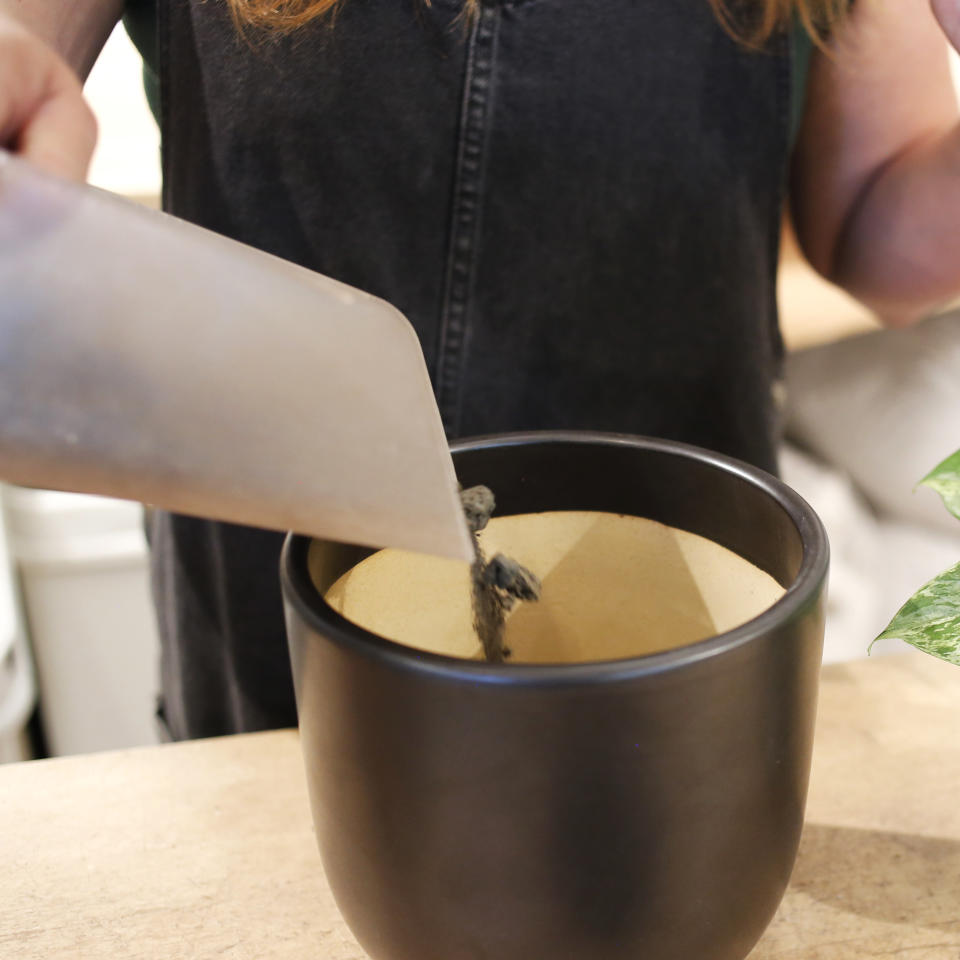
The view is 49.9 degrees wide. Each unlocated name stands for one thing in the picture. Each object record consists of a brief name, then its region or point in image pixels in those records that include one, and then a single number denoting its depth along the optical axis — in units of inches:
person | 19.9
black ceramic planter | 9.2
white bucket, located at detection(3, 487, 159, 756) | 41.1
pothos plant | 11.1
